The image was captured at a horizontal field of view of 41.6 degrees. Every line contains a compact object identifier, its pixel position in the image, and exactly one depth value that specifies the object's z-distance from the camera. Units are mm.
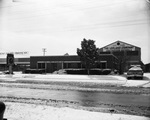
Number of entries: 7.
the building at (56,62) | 44562
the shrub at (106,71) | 35444
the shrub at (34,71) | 40875
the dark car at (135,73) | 24500
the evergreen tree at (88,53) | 34781
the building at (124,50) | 63062
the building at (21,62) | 67125
